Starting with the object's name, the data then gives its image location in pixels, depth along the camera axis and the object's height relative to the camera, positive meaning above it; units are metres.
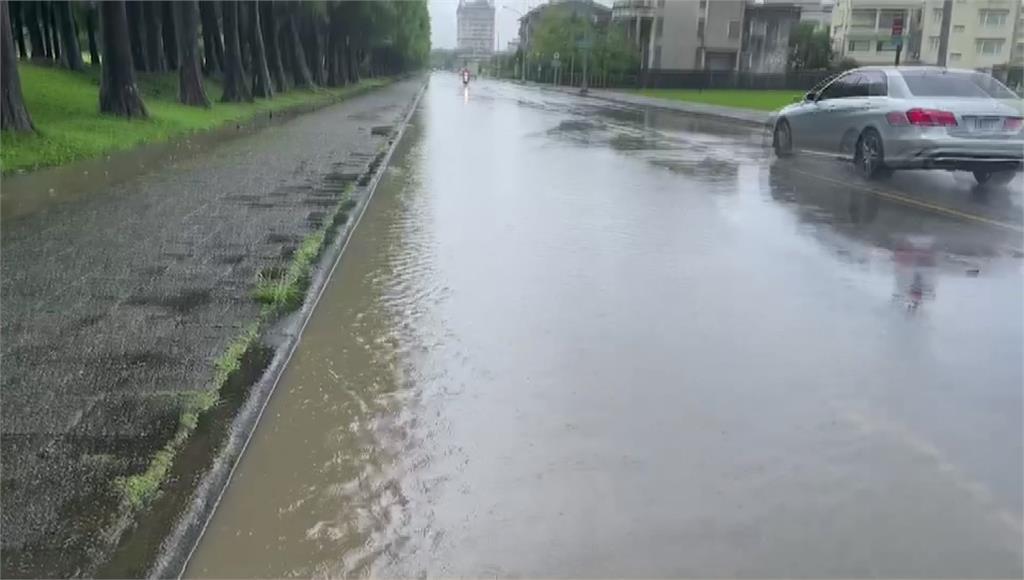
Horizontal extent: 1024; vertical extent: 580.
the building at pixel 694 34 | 88.31 +0.90
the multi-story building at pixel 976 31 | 77.94 +1.42
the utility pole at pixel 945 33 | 22.30 +0.35
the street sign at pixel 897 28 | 25.95 +0.51
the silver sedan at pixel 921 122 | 12.70 -1.02
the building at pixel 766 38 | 89.56 +0.70
